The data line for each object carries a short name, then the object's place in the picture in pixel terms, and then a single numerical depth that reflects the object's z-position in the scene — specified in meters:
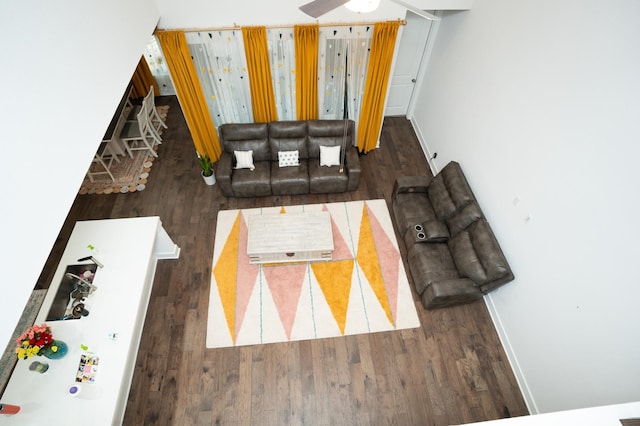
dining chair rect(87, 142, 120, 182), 5.14
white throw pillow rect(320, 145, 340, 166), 4.87
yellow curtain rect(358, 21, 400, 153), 4.30
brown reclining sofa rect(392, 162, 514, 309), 3.57
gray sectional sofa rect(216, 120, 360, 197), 4.78
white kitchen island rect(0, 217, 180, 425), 2.62
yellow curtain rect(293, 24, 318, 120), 4.18
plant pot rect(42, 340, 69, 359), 2.75
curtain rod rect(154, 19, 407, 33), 4.05
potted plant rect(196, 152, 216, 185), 4.79
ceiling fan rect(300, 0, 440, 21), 1.90
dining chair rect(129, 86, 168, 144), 5.22
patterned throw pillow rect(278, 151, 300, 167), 4.87
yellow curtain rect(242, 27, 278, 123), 4.15
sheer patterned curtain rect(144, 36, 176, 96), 6.13
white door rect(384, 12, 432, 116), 4.96
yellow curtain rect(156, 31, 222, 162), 4.09
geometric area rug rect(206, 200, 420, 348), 3.79
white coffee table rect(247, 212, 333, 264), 4.06
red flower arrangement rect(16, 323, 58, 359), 2.53
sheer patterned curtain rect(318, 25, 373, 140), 4.35
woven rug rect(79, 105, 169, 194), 5.07
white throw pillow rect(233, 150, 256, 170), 4.80
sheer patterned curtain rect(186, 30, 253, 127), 4.21
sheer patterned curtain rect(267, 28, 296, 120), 4.27
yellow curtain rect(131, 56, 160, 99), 6.11
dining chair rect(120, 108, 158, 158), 5.13
